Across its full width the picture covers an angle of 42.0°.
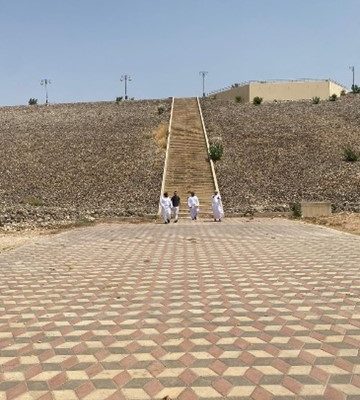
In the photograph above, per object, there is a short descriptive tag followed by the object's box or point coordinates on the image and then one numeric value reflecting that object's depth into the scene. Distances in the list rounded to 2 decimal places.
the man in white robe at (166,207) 18.82
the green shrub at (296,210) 20.72
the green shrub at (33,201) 22.84
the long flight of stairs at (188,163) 23.90
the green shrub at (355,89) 44.28
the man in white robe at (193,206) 19.78
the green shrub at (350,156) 26.81
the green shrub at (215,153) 27.97
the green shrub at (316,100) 39.03
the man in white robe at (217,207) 19.22
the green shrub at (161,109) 38.93
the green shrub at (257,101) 40.52
